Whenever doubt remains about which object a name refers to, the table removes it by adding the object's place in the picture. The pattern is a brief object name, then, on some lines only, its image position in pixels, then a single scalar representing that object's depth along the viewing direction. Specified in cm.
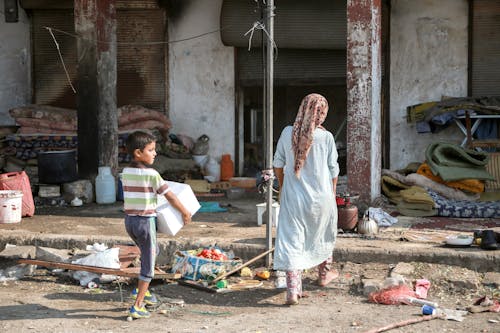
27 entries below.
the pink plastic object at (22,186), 1010
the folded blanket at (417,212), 991
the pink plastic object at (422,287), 677
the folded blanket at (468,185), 1075
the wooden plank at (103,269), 693
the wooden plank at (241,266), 716
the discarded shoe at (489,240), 755
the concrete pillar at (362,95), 997
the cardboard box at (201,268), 732
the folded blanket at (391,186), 1073
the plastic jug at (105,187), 1153
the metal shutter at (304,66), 1312
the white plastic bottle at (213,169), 1317
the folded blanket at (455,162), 1068
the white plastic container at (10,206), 958
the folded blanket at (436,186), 1067
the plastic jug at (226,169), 1327
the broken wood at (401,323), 570
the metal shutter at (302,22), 1253
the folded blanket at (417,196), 995
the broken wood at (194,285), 701
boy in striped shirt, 602
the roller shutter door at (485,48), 1223
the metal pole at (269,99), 734
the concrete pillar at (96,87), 1174
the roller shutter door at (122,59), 1344
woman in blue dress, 647
